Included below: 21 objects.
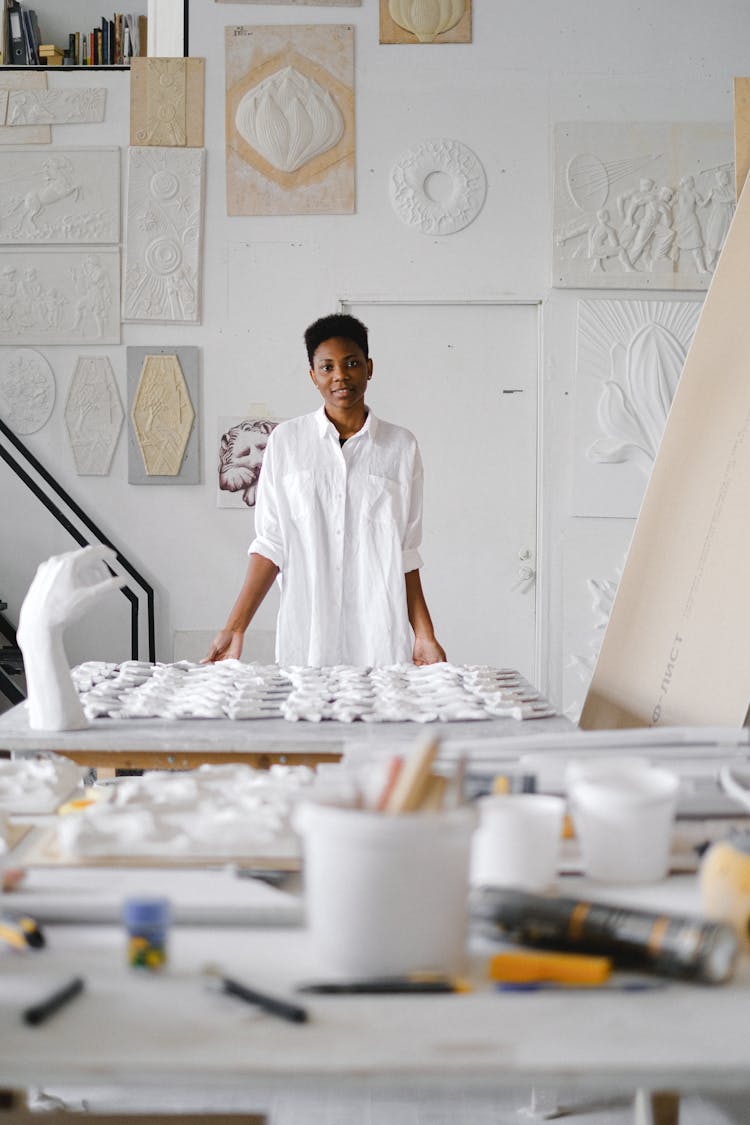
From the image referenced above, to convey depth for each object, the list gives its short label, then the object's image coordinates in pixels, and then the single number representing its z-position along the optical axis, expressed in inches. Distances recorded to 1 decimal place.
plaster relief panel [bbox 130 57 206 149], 204.2
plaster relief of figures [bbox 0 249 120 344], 206.1
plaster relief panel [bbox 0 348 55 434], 206.8
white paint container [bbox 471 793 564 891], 46.8
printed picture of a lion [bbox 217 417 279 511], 205.3
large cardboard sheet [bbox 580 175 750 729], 89.0
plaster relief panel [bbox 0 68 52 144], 206.4
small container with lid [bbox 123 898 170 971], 40.2
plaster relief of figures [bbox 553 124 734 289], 203.6
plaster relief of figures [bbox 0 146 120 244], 206.1
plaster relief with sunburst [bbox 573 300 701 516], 204.4
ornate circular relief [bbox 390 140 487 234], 204.2
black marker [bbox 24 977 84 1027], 35.7
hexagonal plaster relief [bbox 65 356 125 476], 206.8
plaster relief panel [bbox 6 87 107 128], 205.8
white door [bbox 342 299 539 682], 207.2
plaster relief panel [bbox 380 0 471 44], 202.8
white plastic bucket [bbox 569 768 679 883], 48.2
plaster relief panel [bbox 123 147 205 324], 204.7
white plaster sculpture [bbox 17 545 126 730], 81.1
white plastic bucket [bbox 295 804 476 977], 39.0
